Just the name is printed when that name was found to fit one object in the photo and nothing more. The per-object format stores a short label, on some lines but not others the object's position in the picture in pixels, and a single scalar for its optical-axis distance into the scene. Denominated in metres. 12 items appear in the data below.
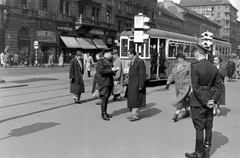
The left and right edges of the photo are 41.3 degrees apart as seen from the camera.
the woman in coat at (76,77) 10.20
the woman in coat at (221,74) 8.39
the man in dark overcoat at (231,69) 22.02
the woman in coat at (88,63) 21.37
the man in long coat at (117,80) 10.25
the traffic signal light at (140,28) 11.25
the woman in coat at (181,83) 7.89
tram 16.23
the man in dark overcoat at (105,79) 7.90
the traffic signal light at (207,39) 16.78
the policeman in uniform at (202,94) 4.91
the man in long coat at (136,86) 7.73
